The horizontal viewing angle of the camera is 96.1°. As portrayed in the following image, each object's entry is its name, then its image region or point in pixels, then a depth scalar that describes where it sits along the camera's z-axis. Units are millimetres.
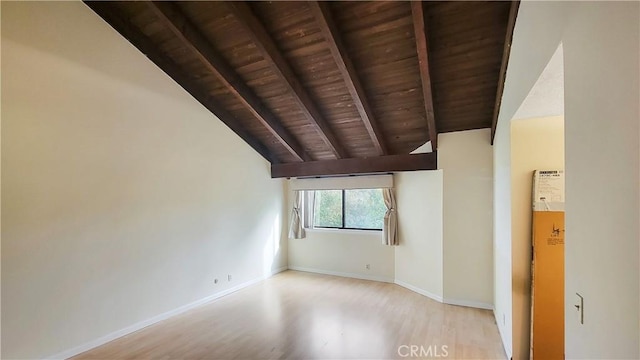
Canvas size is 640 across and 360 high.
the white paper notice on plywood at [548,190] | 2602
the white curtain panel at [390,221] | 5223
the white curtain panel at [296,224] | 6250
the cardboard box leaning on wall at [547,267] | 2555
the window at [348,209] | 5809
